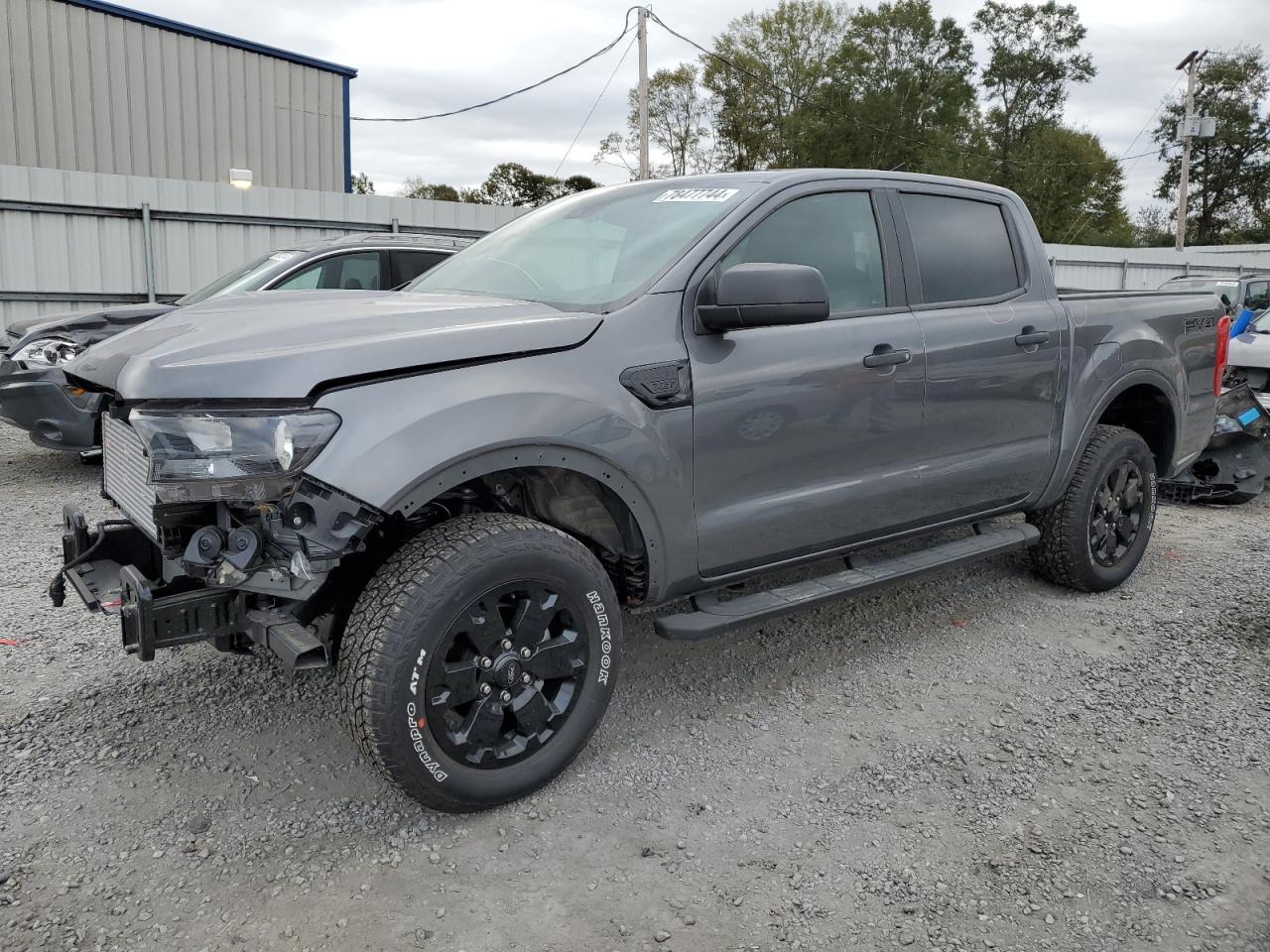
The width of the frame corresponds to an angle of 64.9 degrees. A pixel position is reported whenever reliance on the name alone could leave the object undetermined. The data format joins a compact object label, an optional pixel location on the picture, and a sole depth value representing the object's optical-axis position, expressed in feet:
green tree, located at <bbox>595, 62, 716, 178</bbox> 154.92
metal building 56.39
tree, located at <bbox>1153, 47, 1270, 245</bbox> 174.29
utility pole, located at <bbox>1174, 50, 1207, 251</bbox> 110.22
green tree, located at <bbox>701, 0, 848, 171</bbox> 160.04
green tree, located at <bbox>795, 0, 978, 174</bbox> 155.43
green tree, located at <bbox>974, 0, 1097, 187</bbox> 166.91
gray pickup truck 8.38
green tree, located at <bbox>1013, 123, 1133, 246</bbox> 161.17
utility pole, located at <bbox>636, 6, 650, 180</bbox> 81.05
